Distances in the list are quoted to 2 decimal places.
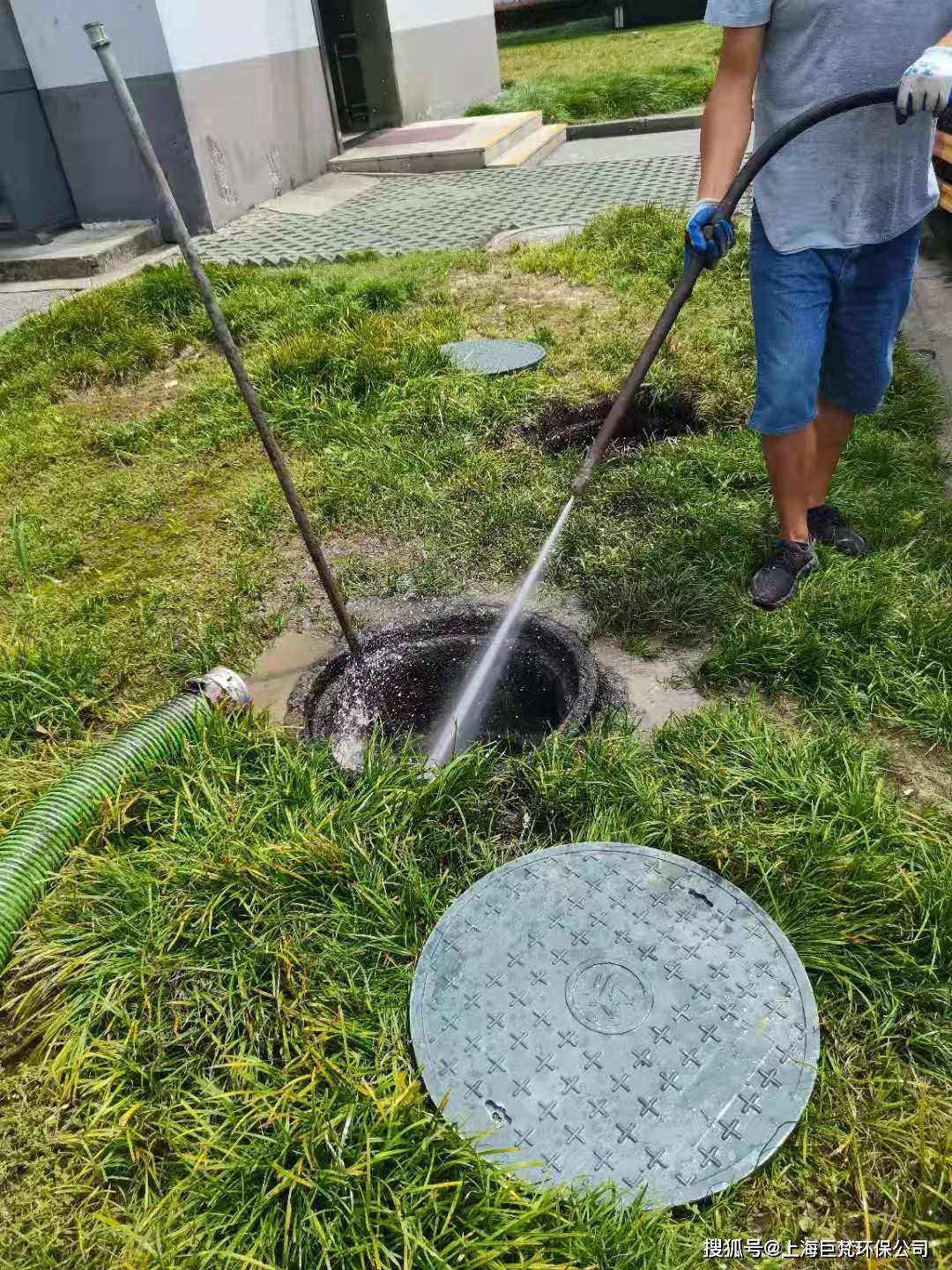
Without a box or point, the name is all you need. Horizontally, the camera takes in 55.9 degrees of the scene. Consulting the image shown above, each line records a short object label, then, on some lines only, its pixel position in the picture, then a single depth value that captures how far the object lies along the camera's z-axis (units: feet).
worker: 7.80
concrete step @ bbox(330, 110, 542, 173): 32.68
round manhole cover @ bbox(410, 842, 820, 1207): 5.62
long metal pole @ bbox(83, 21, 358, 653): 6.48
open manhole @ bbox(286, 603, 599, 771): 9.16
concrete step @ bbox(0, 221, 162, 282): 23.81
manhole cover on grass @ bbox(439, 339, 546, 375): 15.74
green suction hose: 7.26
